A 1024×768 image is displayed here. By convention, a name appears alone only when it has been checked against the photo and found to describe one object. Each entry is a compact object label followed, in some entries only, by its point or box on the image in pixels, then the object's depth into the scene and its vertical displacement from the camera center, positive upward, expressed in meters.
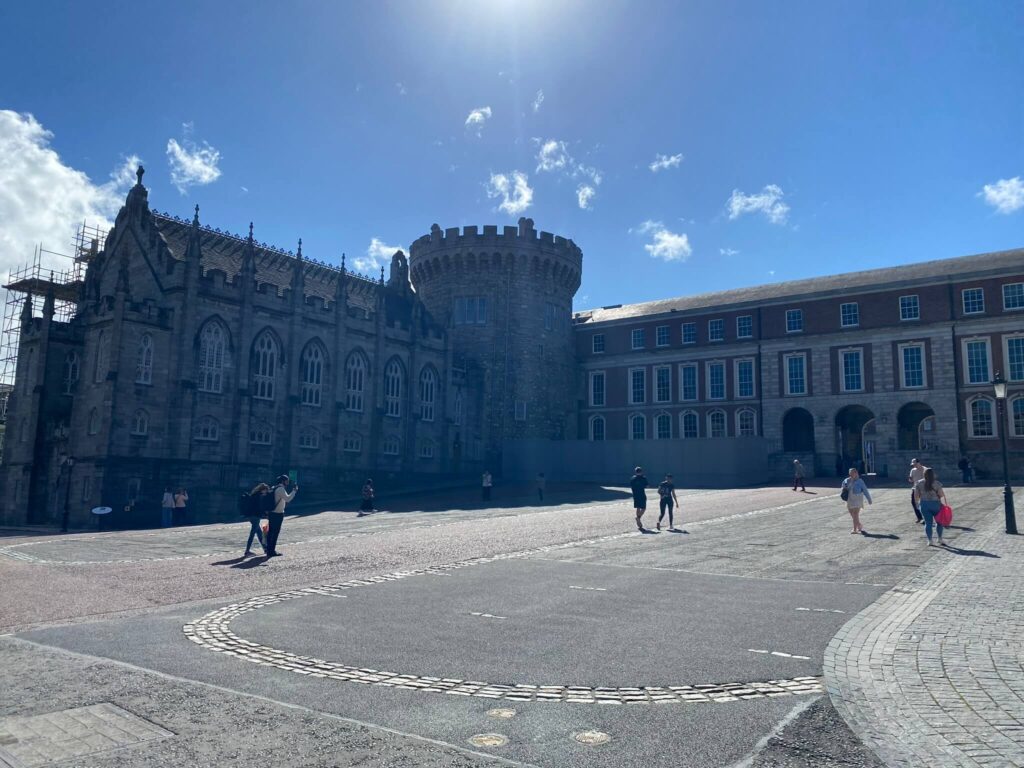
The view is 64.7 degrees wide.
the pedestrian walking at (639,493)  23.95 -0.08
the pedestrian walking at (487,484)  39.22 +0.18
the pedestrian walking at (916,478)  21.21 +0.45
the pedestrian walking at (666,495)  24.48 -0.13
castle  40.22 +7.28
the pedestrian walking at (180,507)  33.41 -1.00
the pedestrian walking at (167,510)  33.78 -1.14
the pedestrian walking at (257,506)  18.44 -0.50
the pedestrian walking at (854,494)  20.73 -0.01
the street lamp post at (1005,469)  20.44 +0.73
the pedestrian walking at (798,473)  38.76 +0.94
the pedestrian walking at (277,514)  18.70 -0.68
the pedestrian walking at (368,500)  34.67 -0.62
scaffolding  49.72 +12.18
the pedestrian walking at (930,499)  18.05 -0.09
